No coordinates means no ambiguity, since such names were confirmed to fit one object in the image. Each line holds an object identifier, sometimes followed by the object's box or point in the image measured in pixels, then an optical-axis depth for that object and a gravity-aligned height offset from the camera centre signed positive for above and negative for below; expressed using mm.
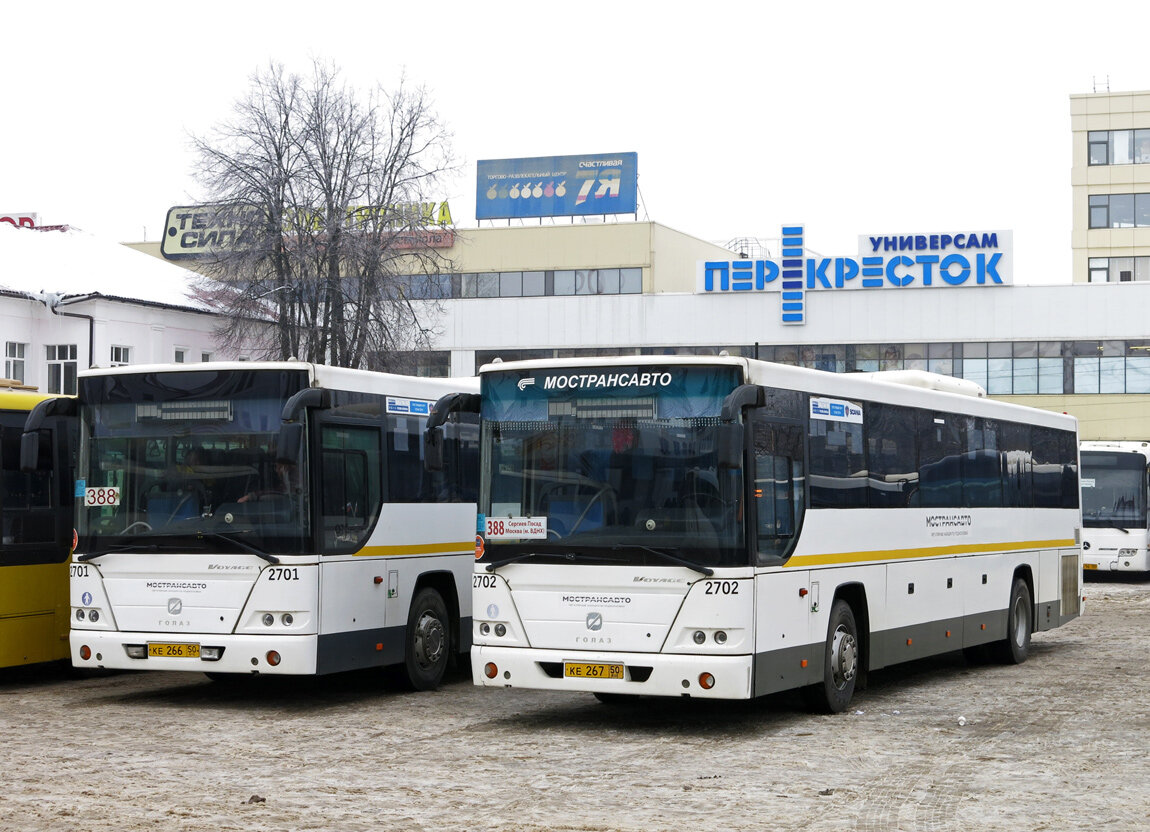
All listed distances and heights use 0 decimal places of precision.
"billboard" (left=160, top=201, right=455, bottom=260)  43625 +6926
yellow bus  15406 -672
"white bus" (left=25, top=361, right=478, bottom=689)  13766 -398
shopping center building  66938 +7547
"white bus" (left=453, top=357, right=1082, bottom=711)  12211 -406
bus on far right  35125 -684
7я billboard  74125 +13286
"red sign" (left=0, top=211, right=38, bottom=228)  60375 +9461
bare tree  43125 +6734
